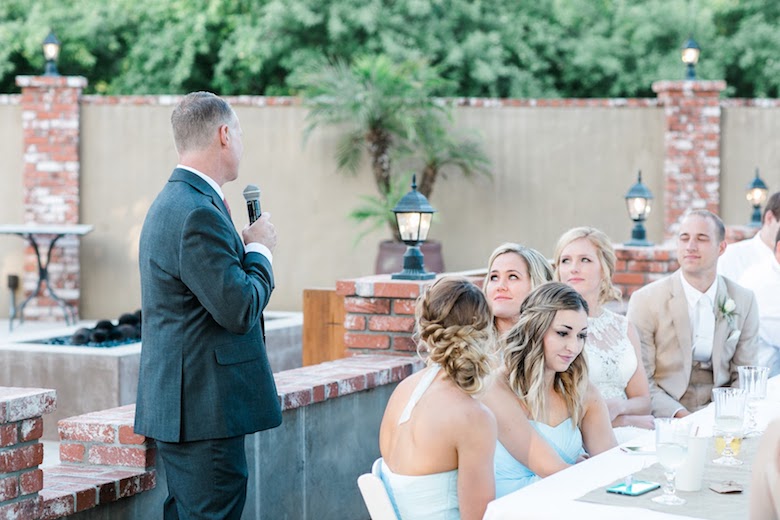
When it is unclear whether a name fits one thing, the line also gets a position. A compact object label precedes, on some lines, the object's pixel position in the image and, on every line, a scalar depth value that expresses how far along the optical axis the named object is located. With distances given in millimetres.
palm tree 10867
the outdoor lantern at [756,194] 10325
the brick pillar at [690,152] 11273
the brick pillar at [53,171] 11250
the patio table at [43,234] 10641
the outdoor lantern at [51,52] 11352
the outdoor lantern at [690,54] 11586
